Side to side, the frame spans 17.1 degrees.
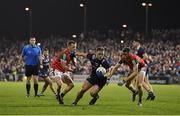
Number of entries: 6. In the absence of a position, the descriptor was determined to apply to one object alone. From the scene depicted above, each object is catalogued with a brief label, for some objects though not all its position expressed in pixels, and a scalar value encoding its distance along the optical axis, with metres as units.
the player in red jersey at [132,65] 21.06
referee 26.39
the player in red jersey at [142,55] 24.95
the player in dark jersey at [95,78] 20.41
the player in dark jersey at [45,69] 27.64
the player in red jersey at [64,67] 21.68
